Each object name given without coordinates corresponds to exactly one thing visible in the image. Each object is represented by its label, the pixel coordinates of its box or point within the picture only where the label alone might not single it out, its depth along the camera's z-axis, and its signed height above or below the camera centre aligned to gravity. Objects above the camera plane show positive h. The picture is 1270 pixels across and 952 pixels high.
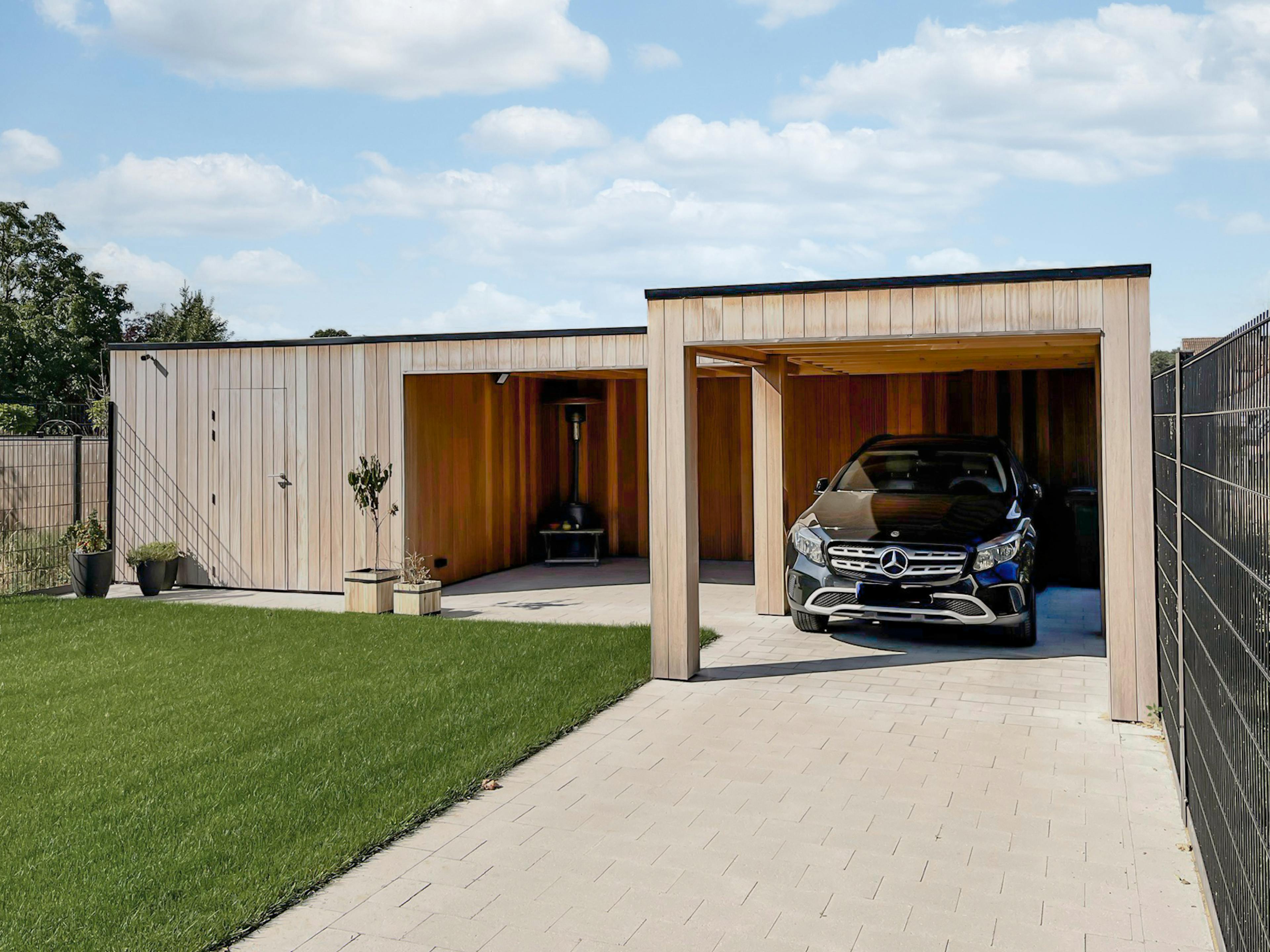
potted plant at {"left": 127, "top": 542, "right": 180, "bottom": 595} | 11.58 -0.97
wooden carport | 5.99 +0.84
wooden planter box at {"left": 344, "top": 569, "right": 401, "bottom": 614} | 10.04 -1.13
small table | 14.02 -0.90
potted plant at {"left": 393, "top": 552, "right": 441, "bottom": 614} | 9.88 -1.15
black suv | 7.69 -0.61
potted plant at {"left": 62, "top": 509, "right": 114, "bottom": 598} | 11.20 -0.88
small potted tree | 10.05 -0.99
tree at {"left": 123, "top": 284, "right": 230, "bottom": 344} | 38.69 +6.29
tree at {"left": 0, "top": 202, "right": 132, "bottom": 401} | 34.34 +6.06
